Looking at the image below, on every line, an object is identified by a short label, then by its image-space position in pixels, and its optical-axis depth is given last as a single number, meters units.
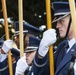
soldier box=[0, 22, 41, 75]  9.45
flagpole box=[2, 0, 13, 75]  8.84
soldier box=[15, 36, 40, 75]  8.35
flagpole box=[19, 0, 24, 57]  7.98
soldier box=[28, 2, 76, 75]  6.91
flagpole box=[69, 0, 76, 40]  6.25
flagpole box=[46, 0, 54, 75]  7.20
